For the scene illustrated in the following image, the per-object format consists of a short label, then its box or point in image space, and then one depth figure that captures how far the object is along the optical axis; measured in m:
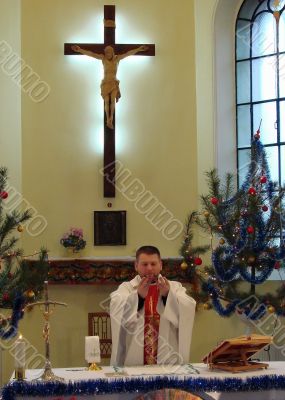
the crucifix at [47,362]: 4.77
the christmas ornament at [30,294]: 7.62
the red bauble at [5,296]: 7.59
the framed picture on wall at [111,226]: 9.66
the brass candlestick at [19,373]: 4.82
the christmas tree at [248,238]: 8.13
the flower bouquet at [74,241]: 9.45
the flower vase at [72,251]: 9.49
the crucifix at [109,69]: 9.62
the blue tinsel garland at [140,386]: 4.61
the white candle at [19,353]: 4.82
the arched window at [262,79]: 9.67
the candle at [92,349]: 5.25
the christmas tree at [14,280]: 7.61
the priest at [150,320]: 5.91
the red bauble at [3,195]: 7.63
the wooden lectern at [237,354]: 5.12
